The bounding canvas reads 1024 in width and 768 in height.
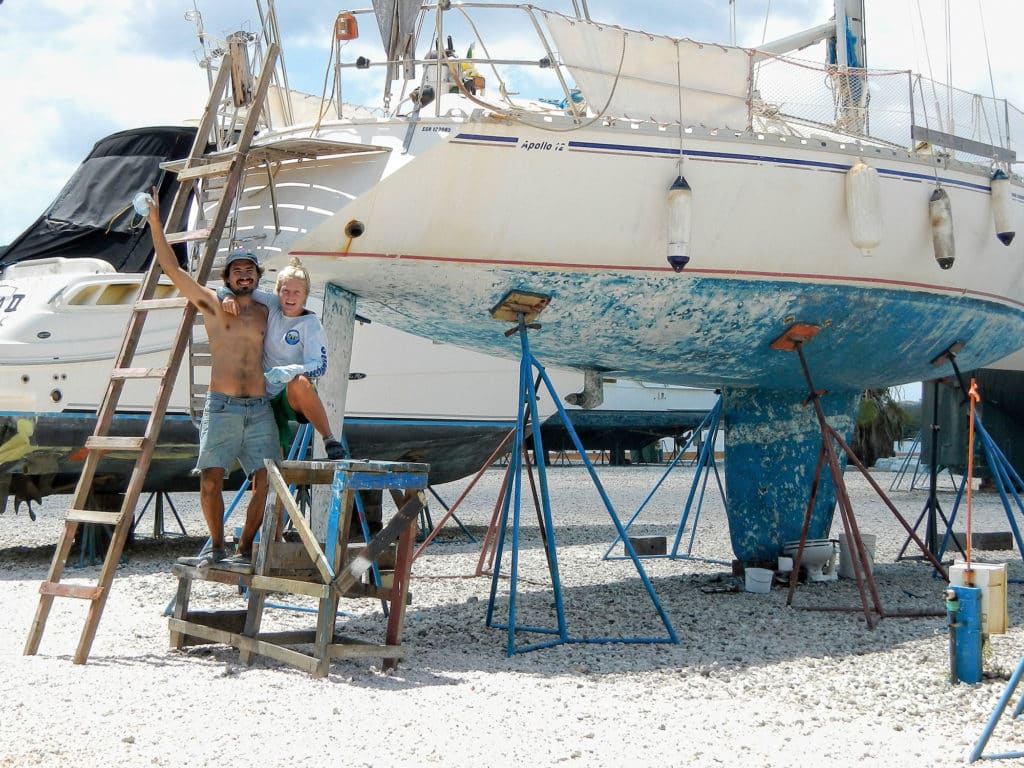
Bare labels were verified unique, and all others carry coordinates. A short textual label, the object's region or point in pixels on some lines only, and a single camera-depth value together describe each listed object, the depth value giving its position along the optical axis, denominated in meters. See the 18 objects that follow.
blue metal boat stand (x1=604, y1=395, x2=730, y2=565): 10.04
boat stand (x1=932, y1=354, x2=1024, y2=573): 8.55
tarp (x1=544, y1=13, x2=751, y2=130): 6.94
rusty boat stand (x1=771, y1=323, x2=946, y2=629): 7.20
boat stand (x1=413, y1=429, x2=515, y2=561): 8.56
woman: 5.39
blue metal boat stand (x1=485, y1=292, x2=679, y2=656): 6.22
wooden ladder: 5.23
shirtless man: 5.44
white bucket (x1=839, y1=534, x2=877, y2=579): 9.10
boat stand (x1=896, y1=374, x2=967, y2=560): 9.75
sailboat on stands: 6.52
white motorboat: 10.56
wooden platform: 4.94
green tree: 27.78
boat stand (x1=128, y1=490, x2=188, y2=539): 11.67
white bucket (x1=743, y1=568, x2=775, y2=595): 8.31
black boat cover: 12.23
